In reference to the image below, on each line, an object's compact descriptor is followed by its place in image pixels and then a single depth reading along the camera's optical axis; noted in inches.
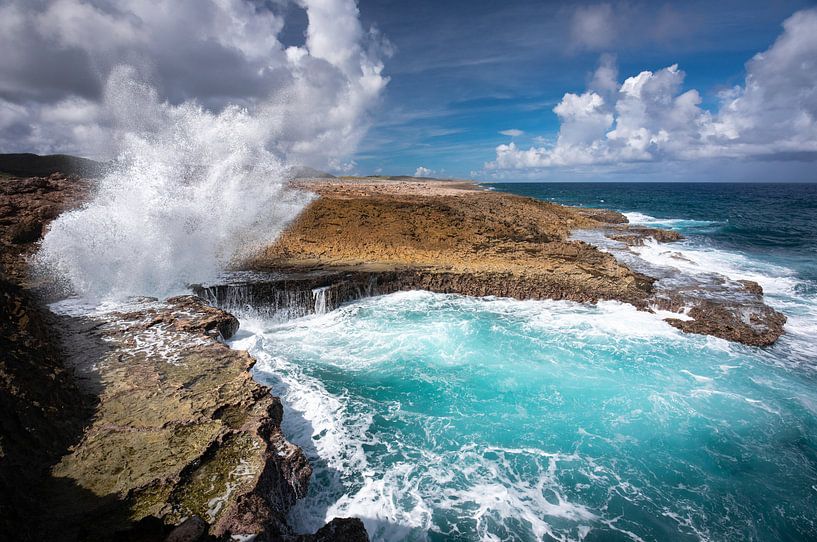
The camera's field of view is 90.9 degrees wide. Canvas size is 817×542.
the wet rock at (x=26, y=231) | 525.3
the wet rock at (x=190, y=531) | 149.3
